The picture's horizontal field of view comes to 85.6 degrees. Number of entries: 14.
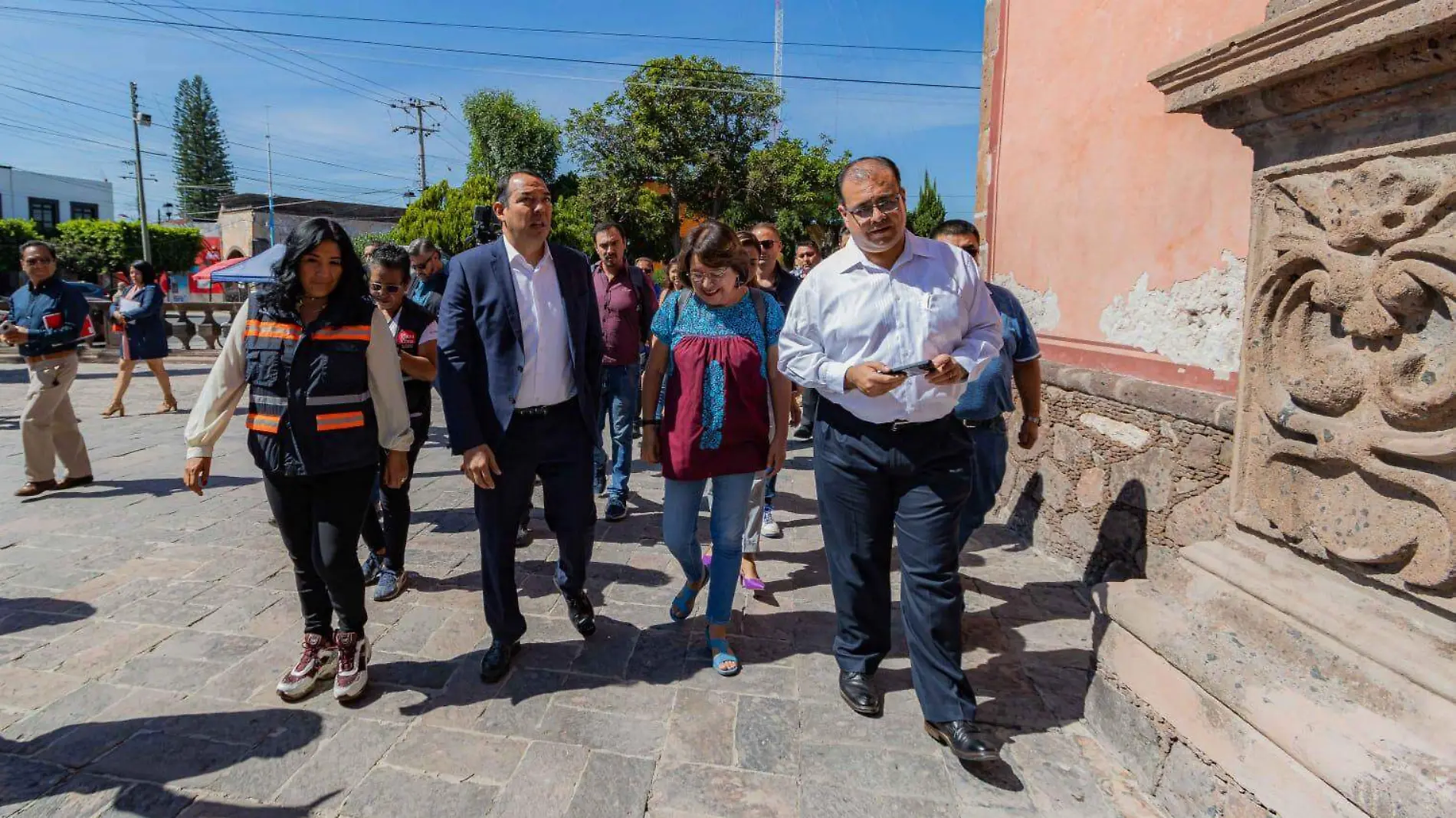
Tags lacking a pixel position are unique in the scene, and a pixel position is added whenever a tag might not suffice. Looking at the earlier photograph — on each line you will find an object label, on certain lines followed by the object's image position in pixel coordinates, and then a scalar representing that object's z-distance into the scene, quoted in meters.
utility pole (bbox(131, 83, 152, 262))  32.06
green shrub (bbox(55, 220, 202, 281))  36.28
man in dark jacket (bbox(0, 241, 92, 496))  5.40
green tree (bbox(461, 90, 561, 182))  33.56
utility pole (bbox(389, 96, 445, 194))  40.72
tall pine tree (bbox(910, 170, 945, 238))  38.28
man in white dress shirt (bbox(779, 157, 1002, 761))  2.52
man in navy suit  2.87
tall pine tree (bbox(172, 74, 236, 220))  60.72
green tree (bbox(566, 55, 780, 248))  26.77
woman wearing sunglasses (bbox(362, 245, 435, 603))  3.74
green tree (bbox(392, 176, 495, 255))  31.03
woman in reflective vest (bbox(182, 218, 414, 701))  2.65
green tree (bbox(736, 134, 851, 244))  26.88
